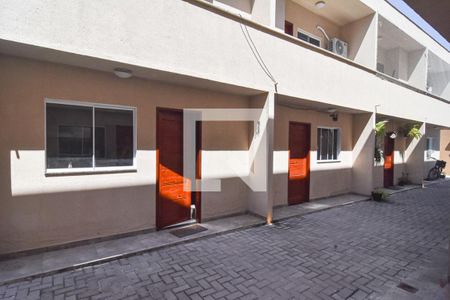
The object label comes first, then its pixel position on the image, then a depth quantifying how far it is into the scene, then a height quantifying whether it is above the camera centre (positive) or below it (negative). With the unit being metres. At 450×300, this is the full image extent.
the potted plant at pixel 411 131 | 12.22 +0.81
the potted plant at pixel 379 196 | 9.06 -1.83
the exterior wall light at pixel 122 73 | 4.39 +1.30
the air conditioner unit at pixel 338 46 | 8.80 +3.66
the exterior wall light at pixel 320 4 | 7.69 +4.49
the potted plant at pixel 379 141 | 9.48 +0.26
